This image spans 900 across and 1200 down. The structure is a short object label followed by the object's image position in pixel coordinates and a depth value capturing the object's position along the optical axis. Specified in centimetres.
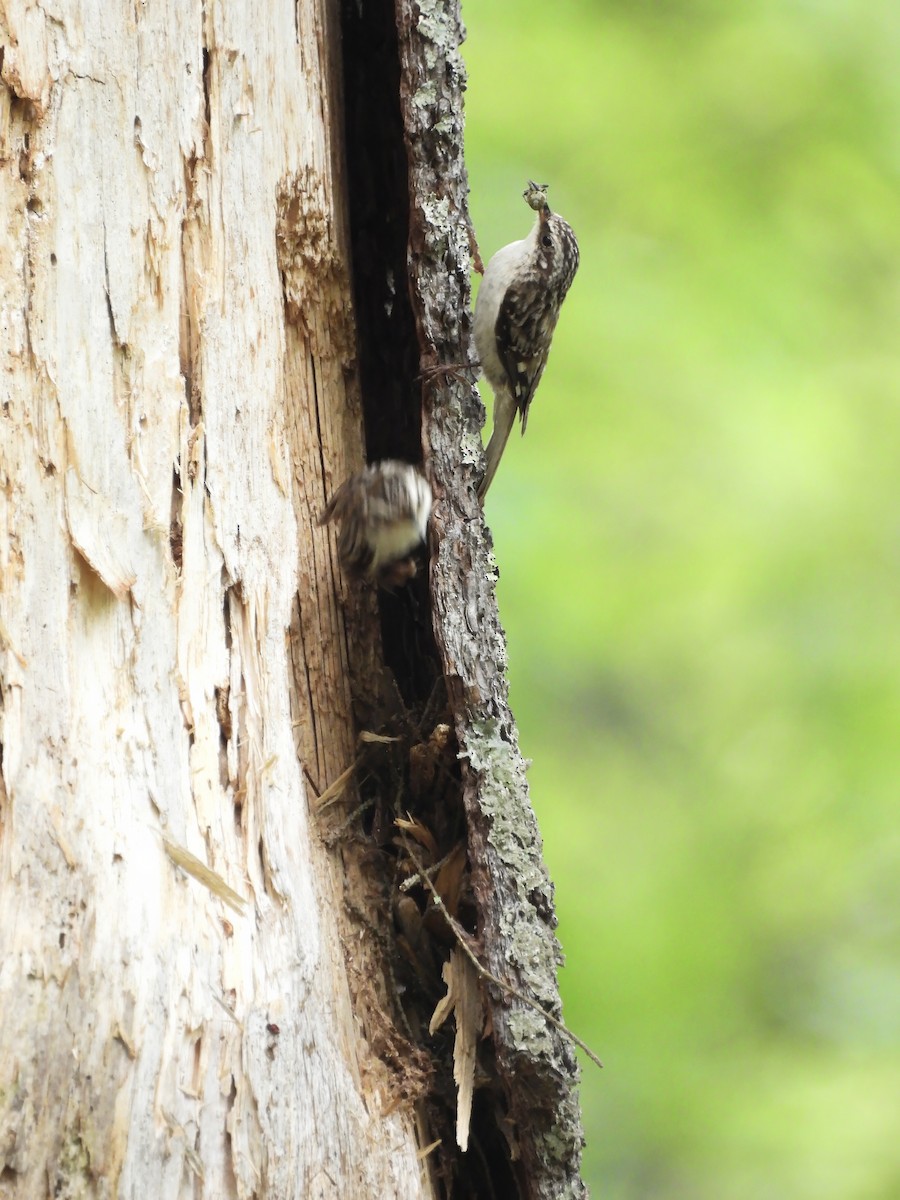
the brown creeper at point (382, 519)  675
